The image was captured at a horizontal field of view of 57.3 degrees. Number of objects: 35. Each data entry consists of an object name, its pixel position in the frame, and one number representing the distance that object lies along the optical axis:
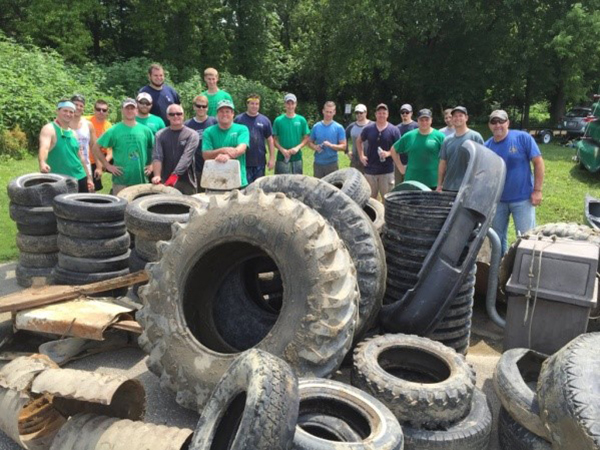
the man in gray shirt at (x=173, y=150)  7.31
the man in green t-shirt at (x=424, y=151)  8.00
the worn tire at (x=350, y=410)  3.05
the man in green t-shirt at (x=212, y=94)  8.95
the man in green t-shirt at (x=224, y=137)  7.35
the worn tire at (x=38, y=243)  6.22
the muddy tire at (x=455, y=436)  3.45
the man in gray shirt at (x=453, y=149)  6.71
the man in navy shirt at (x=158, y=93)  8.53
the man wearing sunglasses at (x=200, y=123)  8.03
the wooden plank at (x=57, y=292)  4.69
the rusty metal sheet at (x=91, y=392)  3.23
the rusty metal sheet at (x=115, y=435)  3.16
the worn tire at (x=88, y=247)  5.73
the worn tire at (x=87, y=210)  5.69
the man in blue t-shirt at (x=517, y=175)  6.55
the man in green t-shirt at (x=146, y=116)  7.93
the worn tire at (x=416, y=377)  3.50
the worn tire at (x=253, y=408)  2.56
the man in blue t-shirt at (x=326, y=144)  9.67
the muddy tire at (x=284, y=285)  3.74
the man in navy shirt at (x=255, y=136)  8.50
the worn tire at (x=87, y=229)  5.72
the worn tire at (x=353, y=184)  5.85
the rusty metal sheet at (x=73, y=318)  4.43
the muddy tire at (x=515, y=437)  3.42
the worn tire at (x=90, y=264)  5.71
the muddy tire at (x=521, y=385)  3.44
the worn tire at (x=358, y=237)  4.48
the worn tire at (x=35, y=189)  6.24
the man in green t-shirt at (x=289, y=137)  9.48
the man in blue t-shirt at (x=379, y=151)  9.09
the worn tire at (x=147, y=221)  5.51
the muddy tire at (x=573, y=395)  2.95
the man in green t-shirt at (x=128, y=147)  7.44
